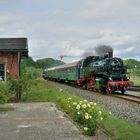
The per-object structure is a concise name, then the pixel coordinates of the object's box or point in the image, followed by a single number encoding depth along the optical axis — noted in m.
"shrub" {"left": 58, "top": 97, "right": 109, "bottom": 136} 5.33
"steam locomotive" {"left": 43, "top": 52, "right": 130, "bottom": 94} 16.13
